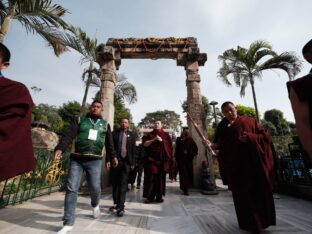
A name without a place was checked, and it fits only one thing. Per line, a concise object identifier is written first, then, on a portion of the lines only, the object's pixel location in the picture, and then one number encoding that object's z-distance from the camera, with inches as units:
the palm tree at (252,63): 363.9
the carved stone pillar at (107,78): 252.4
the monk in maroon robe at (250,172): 99.0
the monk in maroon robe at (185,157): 216.0
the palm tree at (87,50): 376.3
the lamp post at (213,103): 531.1
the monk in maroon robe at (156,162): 177.9
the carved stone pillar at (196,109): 242.1
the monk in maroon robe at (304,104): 48.7
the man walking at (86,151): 107.1
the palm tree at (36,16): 211.2
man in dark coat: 135.0
